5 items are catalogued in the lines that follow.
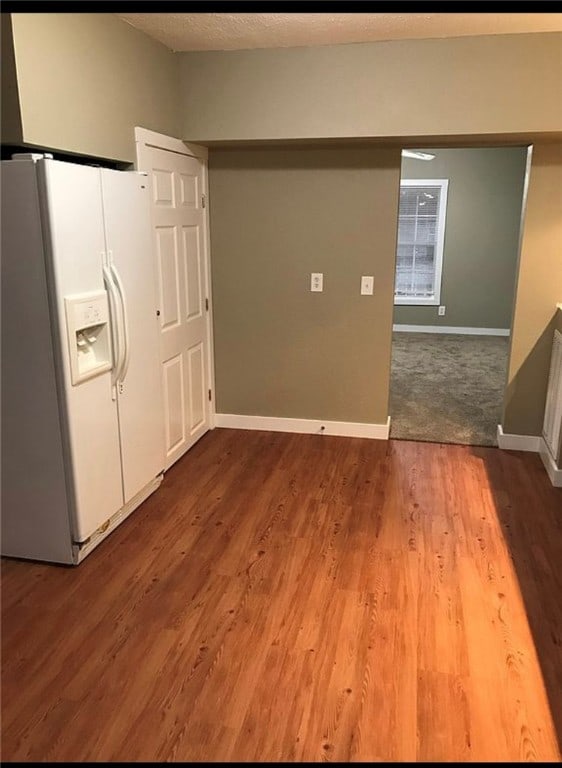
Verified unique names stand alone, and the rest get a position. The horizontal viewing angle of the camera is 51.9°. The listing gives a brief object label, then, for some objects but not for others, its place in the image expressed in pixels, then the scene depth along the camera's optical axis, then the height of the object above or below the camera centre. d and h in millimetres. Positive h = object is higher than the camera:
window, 7602 +10
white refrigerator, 2322 -490
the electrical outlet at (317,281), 4066 -281
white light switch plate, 3996 -299
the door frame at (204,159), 3156 +506
